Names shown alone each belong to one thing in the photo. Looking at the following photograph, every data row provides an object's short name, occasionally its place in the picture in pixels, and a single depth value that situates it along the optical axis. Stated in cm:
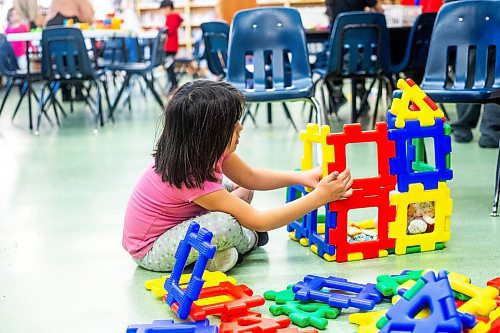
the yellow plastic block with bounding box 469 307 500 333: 142
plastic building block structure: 202
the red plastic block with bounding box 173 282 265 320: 163
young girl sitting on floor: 188
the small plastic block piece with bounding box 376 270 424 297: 172
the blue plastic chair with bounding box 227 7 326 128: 348
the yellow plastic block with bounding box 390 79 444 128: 207
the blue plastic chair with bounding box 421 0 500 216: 297
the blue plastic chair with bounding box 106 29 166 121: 563
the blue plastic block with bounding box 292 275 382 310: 165
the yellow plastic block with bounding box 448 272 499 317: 152
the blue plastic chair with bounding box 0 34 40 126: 535
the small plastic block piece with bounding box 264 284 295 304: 174
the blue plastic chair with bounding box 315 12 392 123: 405
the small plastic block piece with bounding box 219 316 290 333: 152
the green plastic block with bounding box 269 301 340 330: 159
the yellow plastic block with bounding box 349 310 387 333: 151
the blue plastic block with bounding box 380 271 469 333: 132
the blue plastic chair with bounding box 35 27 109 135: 491
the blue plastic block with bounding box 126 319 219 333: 151
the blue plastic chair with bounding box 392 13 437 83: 433
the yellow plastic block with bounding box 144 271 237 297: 180
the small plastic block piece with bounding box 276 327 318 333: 152
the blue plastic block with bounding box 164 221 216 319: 160
